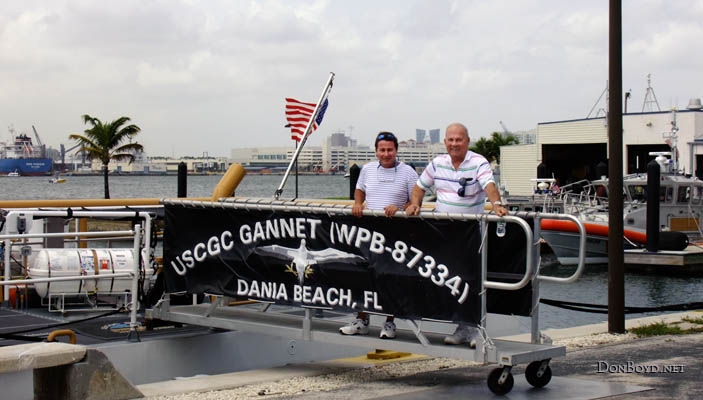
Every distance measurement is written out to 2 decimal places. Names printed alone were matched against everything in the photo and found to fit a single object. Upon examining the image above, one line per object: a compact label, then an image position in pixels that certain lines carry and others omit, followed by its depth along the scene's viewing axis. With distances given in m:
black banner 7.34
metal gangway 7.08
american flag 15.89
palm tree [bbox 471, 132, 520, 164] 99.88
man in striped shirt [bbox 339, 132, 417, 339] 8.15
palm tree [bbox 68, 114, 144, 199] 59.06
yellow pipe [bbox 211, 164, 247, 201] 9.41
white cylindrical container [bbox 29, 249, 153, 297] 9.53
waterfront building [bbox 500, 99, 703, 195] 50.75
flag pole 11.18
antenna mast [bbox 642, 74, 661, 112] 55.31
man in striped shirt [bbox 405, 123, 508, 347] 7.47
